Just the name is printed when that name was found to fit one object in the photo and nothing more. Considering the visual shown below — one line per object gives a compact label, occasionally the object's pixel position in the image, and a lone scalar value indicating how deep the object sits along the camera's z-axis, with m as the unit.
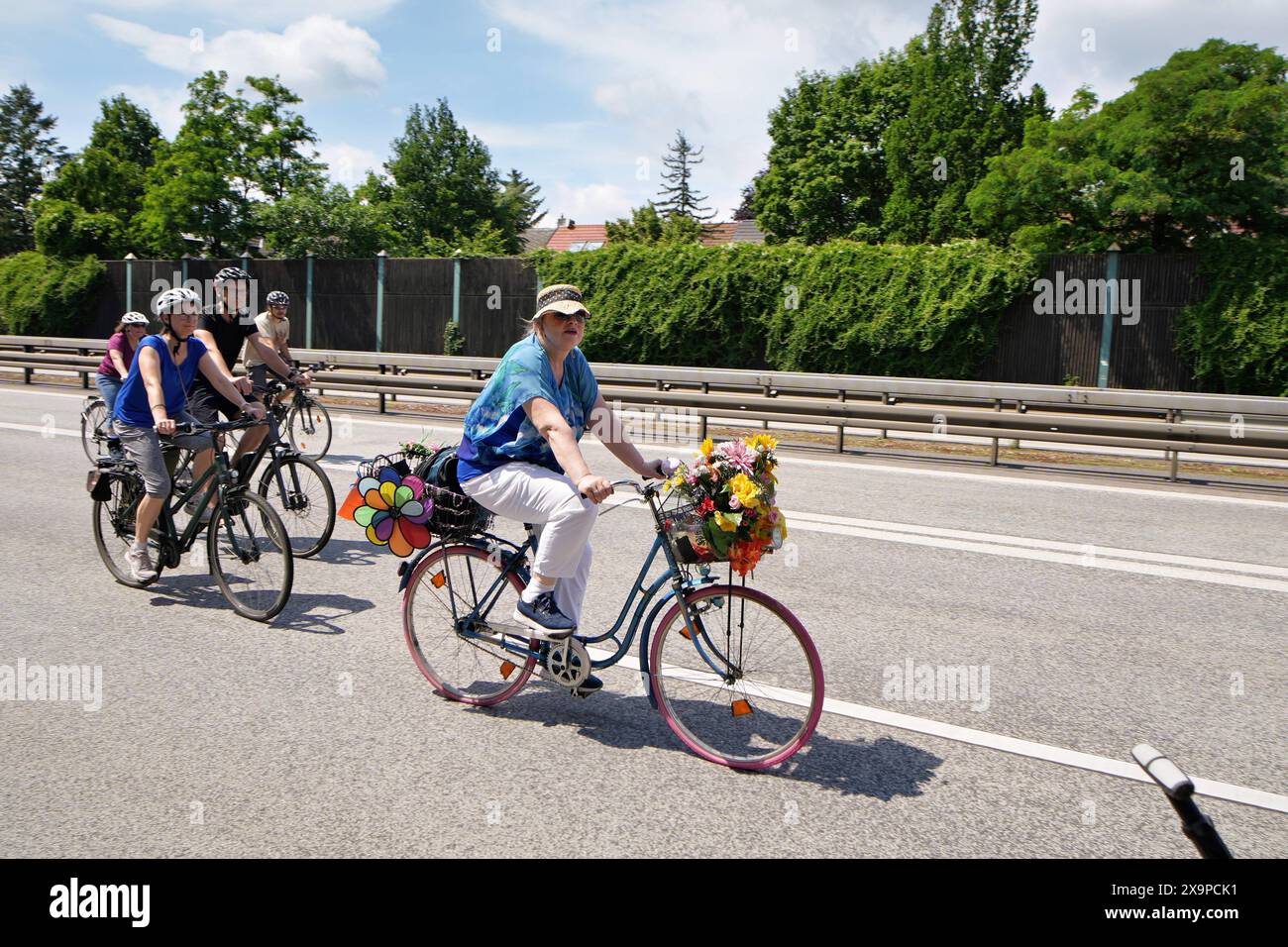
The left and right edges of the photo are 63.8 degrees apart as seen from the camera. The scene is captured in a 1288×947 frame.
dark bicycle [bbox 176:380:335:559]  7.66
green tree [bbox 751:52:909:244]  47.72
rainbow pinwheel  4.81
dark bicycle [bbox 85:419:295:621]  6.09
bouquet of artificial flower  4.06
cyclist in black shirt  8.12
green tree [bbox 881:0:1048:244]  41.66
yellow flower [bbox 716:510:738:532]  4.05
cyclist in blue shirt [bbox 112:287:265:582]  6.49
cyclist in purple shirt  9.52
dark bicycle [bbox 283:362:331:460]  12.08
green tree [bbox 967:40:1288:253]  19.97
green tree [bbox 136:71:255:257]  39.16
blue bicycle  4.22
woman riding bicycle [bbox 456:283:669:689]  4.29
